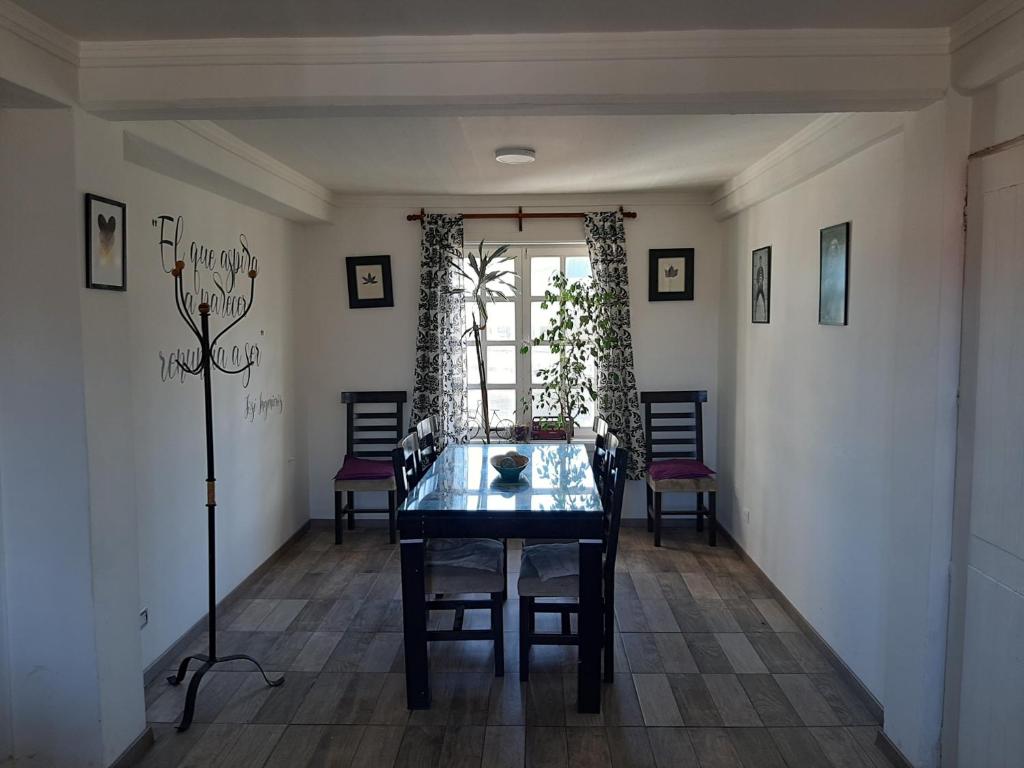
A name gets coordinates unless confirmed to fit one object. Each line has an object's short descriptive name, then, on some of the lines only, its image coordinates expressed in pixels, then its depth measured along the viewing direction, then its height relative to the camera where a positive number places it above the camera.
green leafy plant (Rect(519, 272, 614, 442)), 5.12 -0.06
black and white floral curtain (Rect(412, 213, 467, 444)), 5.13 +0.03
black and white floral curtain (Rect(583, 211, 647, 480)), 5.12 -0.11
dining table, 2.80 -0.77
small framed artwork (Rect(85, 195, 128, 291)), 2.28 +0.29
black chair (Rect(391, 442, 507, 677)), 3.04 -1.03
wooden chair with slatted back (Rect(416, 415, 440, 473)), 3.87 -0.61
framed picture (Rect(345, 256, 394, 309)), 5.23 +0.37
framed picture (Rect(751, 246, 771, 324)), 4.12 +0.28
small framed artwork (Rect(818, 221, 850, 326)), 3.08 +0.25
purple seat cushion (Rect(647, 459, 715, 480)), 4.79 -0.92
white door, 1.96 -0.42
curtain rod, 5.18 +0.84
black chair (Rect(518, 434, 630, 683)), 2.97 -1.03
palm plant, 4.91 +0.36
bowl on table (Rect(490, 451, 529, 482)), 3.27 -0.61
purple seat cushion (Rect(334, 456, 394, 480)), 4.82 -0.93
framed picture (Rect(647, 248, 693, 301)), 5.20 +0.42
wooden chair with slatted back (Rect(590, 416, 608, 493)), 3.64 -0.62
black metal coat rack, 2.78 -1.00
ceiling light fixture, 3.65 +0.91
